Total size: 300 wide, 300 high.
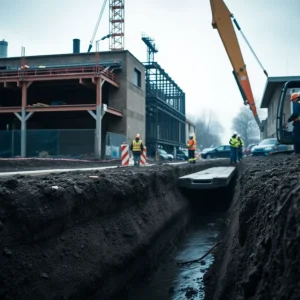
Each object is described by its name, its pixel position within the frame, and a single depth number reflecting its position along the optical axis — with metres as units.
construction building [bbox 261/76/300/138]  27.10
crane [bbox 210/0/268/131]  16.22
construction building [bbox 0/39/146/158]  23.77
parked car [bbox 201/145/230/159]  33.03
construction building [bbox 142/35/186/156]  36.84
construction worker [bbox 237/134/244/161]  17.36
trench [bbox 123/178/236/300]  5.30
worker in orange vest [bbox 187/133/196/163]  17.16
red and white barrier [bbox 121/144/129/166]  16.33
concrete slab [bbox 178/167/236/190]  9.80
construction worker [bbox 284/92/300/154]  9.38
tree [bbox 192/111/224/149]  101.31
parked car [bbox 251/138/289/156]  20.19
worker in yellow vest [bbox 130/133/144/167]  14.49
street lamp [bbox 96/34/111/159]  24.23
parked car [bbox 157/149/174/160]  35.28
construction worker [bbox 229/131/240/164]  16.98
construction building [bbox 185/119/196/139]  56.62
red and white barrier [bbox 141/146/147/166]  16.95
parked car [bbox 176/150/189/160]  45.22
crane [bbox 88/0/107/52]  47.06
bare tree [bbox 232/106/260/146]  84.19
